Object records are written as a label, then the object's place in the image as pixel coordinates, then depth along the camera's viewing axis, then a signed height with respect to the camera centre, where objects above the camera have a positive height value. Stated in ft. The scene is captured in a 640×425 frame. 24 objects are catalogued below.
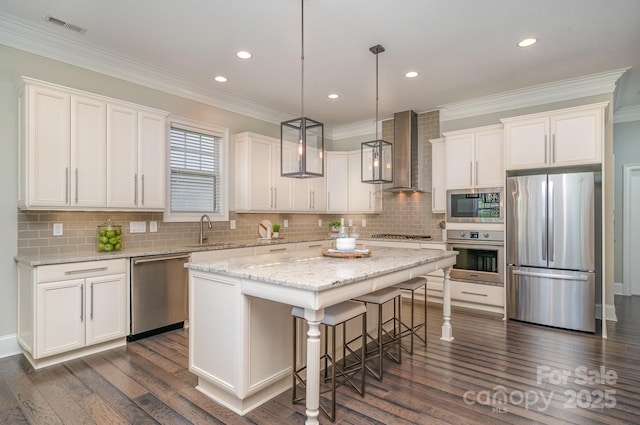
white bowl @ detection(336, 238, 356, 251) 9.99 -0.88
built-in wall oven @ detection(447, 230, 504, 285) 14.37 -1.80
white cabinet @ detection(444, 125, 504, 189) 14.80 +2.49
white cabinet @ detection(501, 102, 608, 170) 12.38 +2.86
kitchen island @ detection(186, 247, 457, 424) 6.35 -2.15
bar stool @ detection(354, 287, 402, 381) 8.49 -3.54
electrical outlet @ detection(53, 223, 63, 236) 10.80 -0.45
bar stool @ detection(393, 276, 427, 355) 10.28 -2.17
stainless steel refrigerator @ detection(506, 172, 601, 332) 12.25 -1.32
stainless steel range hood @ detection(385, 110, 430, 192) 18.02 +3.01
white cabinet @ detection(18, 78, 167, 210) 9.72 +1.99
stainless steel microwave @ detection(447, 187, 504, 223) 14.73 +0.36
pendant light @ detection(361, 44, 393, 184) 11.05 +1.76
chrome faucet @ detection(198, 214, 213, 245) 14.59 -0.67
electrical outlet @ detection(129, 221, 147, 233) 12.61 -0.46
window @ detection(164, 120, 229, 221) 14.08 +1.84
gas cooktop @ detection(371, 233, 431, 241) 17.63 -1.22
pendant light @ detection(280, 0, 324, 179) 9.25 +1.89
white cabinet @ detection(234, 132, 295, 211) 16.06 +1.94
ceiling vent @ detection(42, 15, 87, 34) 9.68 +5.50
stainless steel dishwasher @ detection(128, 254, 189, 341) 11.09 -2.71
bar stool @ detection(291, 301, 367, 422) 7.03 -3.30
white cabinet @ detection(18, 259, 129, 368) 9.21 -2.70
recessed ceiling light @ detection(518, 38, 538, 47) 10.68 +5.41
